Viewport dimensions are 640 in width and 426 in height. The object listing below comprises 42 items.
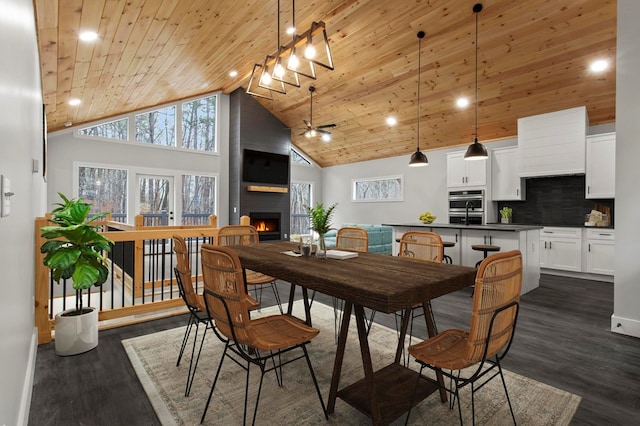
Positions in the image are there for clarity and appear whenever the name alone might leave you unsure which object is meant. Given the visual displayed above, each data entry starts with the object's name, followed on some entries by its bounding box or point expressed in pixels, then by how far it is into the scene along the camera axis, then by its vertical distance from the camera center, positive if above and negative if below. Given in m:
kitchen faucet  6.72 +0.03
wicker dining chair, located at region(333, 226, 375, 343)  3.04 -0.28
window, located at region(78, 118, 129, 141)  6.48 +1.54
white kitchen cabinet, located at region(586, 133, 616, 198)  5.14 +0.71
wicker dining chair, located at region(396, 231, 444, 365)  2.53 -0.28
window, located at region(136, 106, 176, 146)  7.09 +1.77
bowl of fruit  5.44 -0.12
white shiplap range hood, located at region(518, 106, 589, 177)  5.34 +1.15
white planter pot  2.59 -0.98
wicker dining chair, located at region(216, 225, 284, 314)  3.10 -0.29
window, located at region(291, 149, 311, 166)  10.12 +1.56
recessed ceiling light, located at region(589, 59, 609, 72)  4.49 +1.98
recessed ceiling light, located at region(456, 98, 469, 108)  5.89 +1.92
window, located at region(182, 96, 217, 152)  7.70 +1.98
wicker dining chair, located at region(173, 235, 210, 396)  2.19 -0.48
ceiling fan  5.53 +1.33
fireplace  8.16 -0.36
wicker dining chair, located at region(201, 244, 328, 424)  1.59 -0.51
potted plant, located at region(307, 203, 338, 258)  2.31 -0.10
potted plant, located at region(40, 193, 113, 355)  2.49 -0.41
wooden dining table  1.48 -0.36
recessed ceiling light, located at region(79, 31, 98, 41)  3.01 +1.57
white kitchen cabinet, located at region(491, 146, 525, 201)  6.20 +0.68
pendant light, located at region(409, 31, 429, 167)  4.95 +0.77
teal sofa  6.74 -0.59
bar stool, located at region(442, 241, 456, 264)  4.79 -0.47
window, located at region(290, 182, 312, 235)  10.12 +0.14
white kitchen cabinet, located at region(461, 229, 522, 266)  4.51 -0.42
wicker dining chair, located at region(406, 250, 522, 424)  1.38 -0.46
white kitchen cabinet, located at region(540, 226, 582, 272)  5.44 -0.61
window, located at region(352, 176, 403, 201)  8.60 +0.58
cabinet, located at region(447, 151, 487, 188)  6.54 +0.80
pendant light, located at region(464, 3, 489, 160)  4.31 +0.77
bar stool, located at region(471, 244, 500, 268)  4.28 -0.47
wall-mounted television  7.98 +1.03
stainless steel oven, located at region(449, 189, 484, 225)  6.59 +0.08
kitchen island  4.54 -0.42
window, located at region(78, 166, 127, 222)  6.46 +0.37
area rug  1.83 -1.13
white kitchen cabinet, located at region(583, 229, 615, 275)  5.12 -0.61
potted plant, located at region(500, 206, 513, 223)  6.47 -0.05
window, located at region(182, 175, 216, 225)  7.65 +0.24
